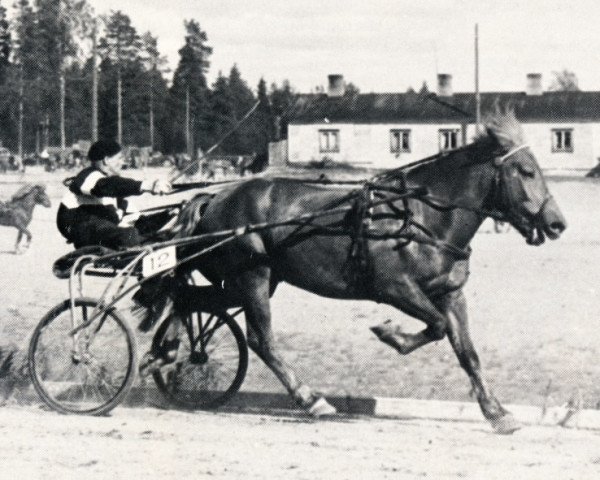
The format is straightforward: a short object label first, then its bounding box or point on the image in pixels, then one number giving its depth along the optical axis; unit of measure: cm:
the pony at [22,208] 2181
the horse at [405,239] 773
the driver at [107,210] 812
